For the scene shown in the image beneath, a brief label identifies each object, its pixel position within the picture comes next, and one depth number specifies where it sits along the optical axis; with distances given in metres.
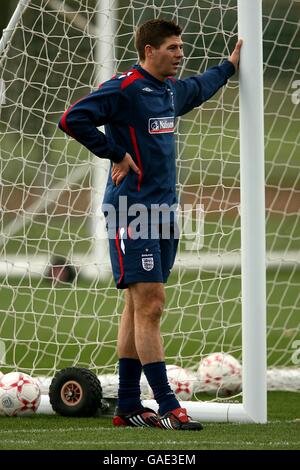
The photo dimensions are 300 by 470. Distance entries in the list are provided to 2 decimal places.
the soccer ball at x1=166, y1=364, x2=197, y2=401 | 12.31
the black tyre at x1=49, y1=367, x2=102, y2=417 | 11.68
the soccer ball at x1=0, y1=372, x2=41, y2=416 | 11.80
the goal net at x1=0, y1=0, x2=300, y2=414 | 13.52
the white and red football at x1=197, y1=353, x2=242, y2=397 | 12.73
